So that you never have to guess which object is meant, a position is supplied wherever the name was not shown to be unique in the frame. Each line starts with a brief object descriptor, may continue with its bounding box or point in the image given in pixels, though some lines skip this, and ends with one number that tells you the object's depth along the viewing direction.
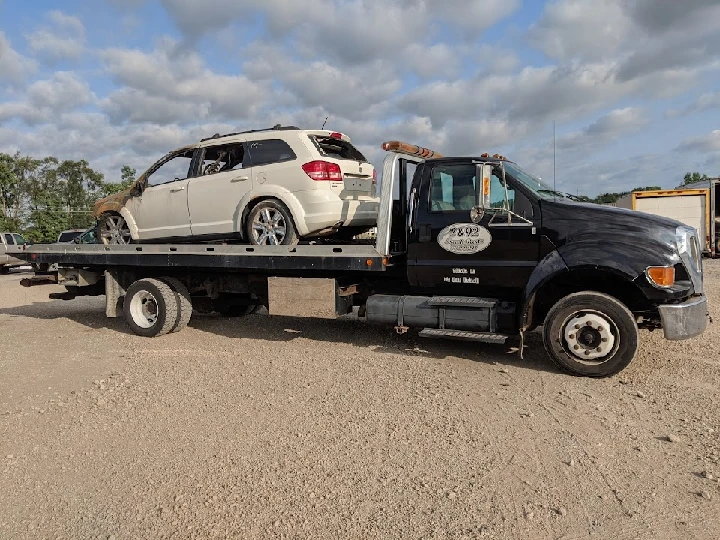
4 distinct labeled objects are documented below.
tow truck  5.20
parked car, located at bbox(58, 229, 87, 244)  19.69
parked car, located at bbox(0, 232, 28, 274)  18.78
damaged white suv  6.49
